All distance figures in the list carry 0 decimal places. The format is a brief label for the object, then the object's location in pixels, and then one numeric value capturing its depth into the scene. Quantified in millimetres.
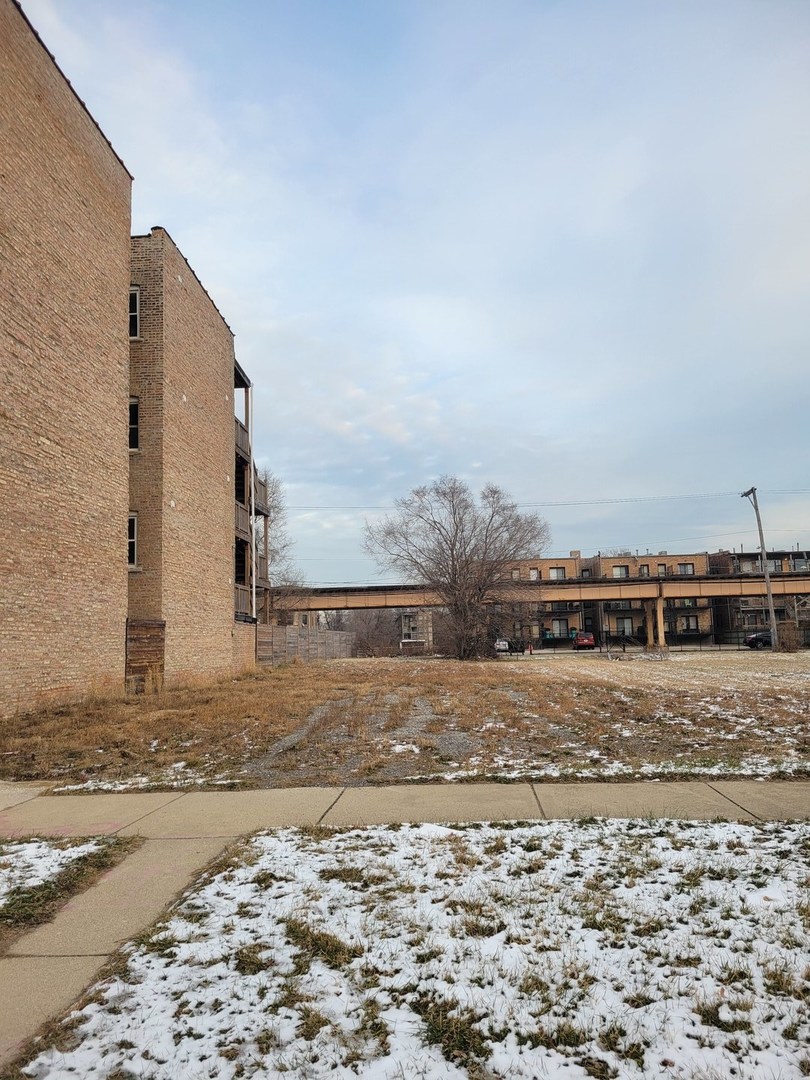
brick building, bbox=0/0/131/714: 13203
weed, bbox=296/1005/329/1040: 2977
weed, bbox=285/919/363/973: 3590
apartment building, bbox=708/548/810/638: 68812
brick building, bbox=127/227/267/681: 18672
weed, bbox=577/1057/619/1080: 2713
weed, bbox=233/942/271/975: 3529
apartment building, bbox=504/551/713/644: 78112
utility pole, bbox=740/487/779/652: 45875
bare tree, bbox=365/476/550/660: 45000
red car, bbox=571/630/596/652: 63562
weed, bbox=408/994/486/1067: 2852
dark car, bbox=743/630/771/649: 56938
